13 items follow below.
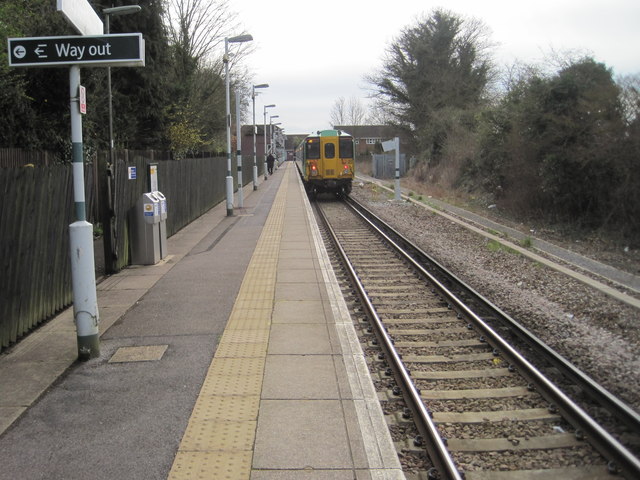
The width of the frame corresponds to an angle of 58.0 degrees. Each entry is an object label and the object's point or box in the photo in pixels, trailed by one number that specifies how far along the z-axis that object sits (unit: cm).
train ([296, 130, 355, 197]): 2681
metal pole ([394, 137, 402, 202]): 2455
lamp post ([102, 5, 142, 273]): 946
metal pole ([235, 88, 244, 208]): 2269
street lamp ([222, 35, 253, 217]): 1973
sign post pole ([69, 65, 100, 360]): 542
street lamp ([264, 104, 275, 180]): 4824
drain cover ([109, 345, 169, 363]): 569
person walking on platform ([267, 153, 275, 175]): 5491
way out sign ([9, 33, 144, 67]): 532
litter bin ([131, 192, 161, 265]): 1041
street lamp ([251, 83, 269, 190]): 3447
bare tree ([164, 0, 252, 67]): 3578
